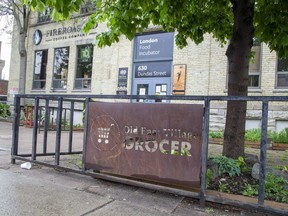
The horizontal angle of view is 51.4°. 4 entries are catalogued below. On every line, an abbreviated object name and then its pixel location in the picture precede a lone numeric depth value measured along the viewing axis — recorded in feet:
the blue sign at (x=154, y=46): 49.32
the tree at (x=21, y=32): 59.70
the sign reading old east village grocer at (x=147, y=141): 12.59
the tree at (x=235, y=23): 15.87
